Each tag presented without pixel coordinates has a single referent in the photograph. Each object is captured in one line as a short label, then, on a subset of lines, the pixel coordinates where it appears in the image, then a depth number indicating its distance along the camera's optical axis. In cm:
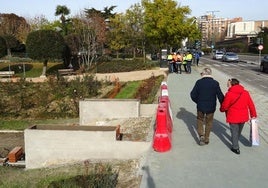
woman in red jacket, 527
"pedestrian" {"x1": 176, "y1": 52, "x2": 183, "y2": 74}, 2031
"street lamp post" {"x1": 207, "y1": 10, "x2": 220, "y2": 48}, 13247
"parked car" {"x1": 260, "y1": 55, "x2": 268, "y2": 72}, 2489
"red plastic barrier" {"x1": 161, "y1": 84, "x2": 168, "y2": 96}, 791
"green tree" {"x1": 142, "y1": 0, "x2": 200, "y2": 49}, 2369
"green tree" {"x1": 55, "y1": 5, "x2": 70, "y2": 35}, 4328
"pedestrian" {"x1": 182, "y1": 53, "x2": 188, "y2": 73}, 2080
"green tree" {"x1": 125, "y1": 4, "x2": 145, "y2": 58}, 3474
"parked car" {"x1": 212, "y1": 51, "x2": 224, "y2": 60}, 4622
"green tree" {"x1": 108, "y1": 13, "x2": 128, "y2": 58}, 3563
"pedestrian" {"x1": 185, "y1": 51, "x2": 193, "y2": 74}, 2010
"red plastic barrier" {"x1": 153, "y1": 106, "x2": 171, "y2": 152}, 544
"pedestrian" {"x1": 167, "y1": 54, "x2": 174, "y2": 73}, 2056
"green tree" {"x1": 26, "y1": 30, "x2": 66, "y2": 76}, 2251
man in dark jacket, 552
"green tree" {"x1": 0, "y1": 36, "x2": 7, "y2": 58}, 2435
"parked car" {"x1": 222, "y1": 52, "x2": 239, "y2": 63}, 3852
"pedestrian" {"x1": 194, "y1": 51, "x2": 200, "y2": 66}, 2805
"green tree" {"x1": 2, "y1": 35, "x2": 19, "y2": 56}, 3492
